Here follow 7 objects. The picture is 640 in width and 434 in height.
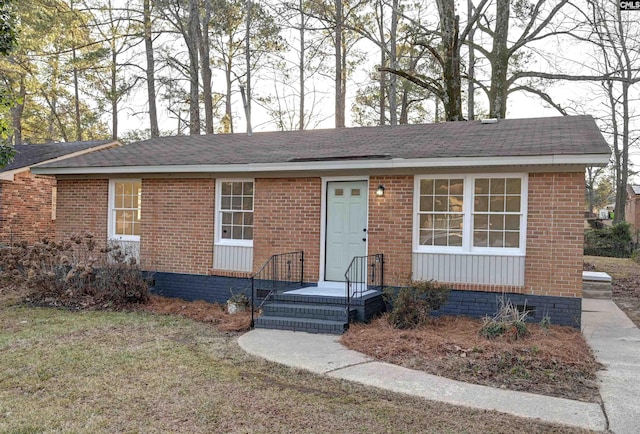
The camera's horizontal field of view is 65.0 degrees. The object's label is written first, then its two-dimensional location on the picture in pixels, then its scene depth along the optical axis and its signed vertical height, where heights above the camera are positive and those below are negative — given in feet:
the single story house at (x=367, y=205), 27.02 +0.88
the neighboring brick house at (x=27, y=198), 53.26 +1.60
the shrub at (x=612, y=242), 77.00 -2.65
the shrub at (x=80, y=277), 33.14 -4.27
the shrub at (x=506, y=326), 23.45 -4.89
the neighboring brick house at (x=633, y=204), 120.16 +5.40
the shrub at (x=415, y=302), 26.14 -4.30
